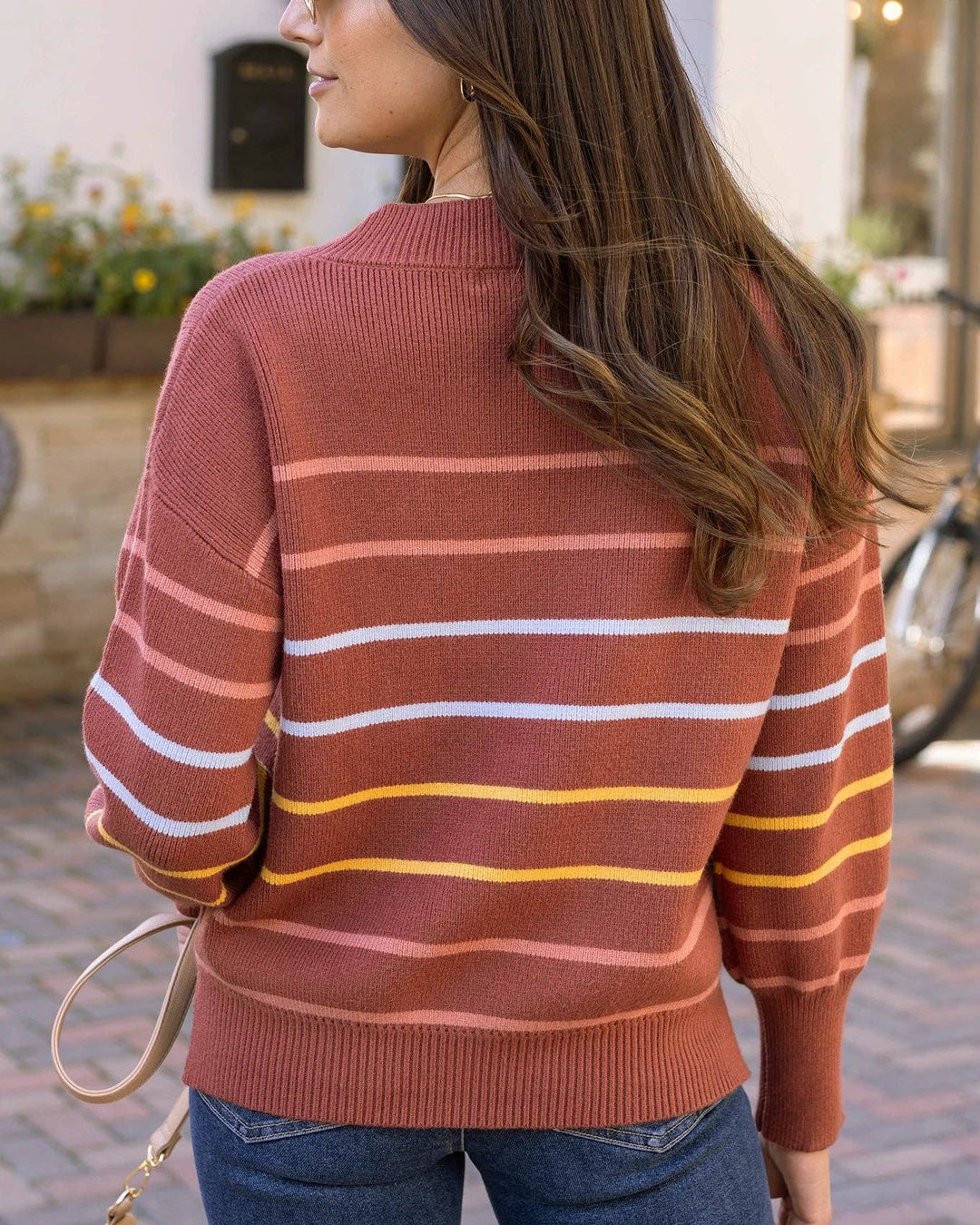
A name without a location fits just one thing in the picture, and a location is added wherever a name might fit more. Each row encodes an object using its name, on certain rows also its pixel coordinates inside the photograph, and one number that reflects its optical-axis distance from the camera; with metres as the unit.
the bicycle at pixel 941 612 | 5.61
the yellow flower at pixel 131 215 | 6.15
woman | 1.26
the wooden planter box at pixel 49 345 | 5.99
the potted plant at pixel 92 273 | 6.06
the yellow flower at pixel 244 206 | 6.51
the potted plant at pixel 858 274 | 6.29
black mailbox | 6.45
